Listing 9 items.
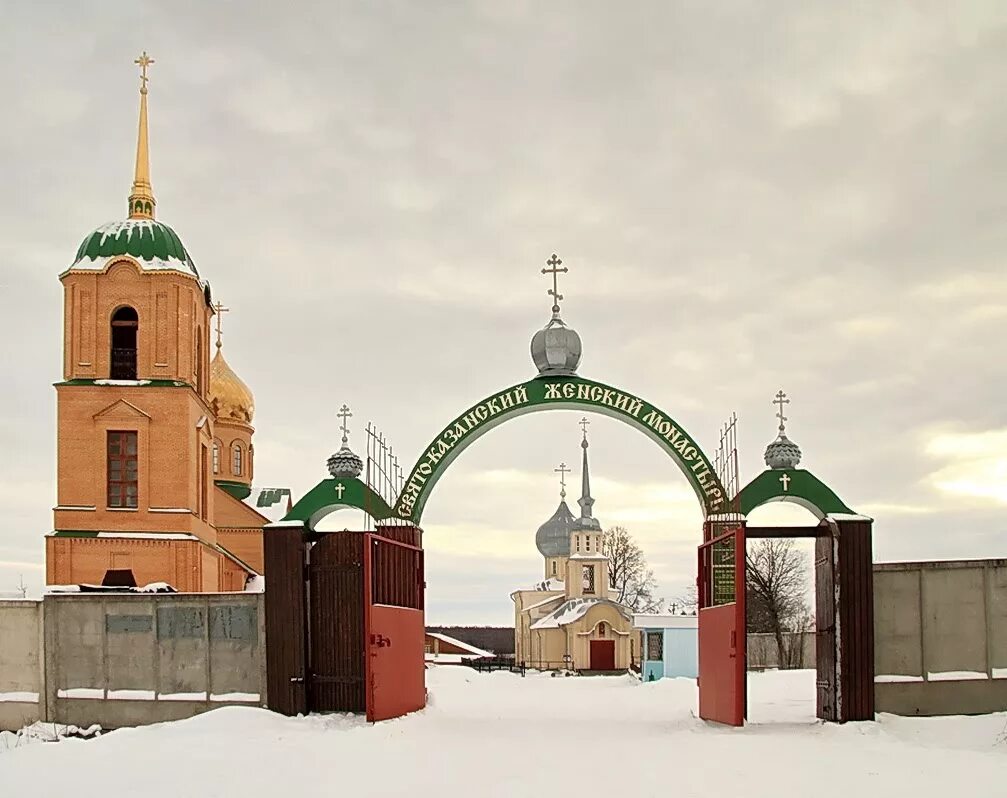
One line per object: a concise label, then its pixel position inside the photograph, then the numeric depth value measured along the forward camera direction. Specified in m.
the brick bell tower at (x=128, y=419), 32.16
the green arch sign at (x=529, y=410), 19.50
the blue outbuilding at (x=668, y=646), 35.09
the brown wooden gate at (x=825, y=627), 16.84
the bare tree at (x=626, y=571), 75.62
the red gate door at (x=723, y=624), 16.34
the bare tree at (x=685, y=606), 67.29
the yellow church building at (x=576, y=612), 57.75
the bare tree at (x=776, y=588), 53.66
